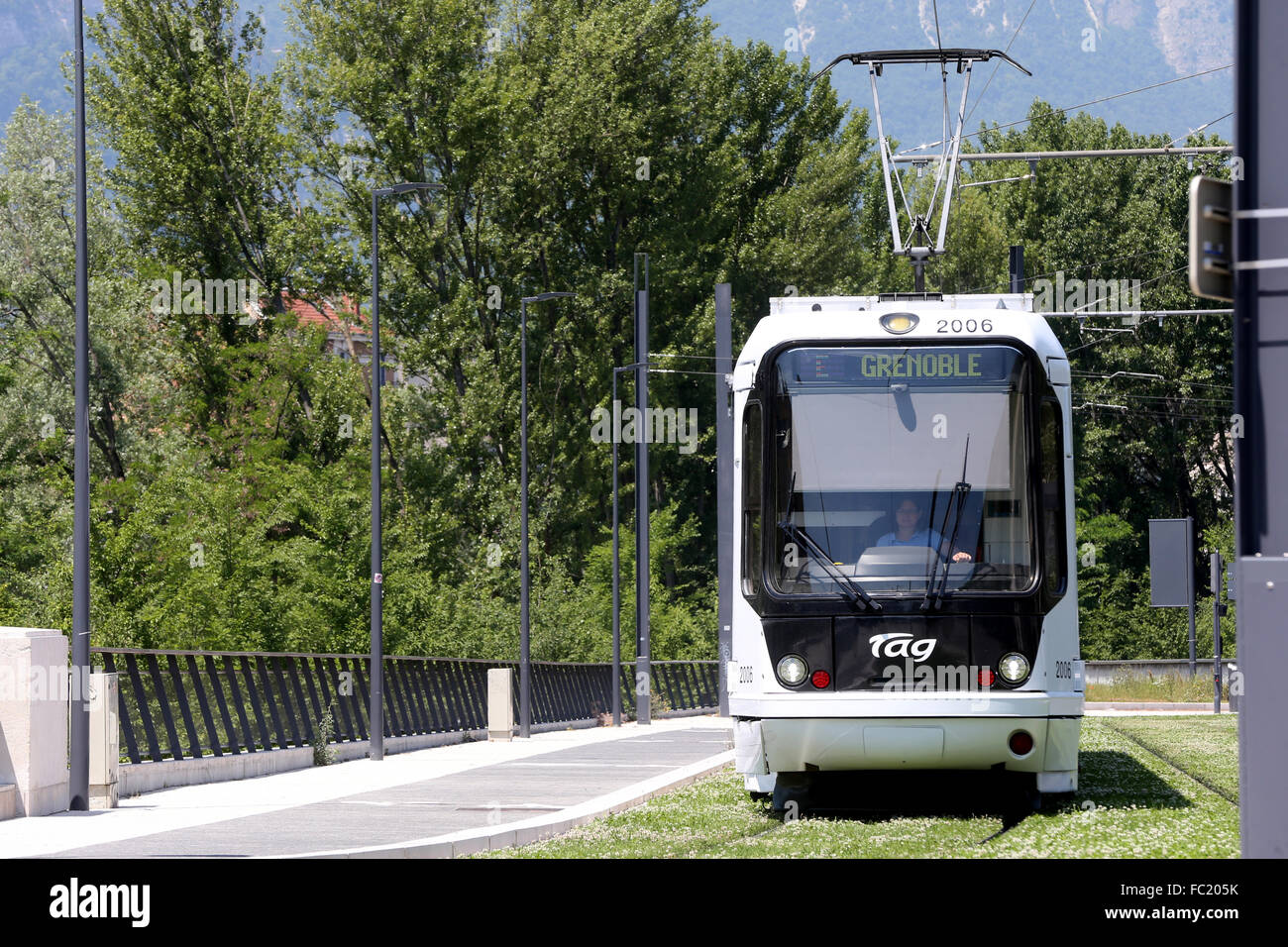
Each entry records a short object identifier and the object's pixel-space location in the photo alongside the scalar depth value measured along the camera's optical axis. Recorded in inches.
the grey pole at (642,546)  1595.7
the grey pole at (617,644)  1701.5
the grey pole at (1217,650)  1529.9
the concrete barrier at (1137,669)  2217.0
